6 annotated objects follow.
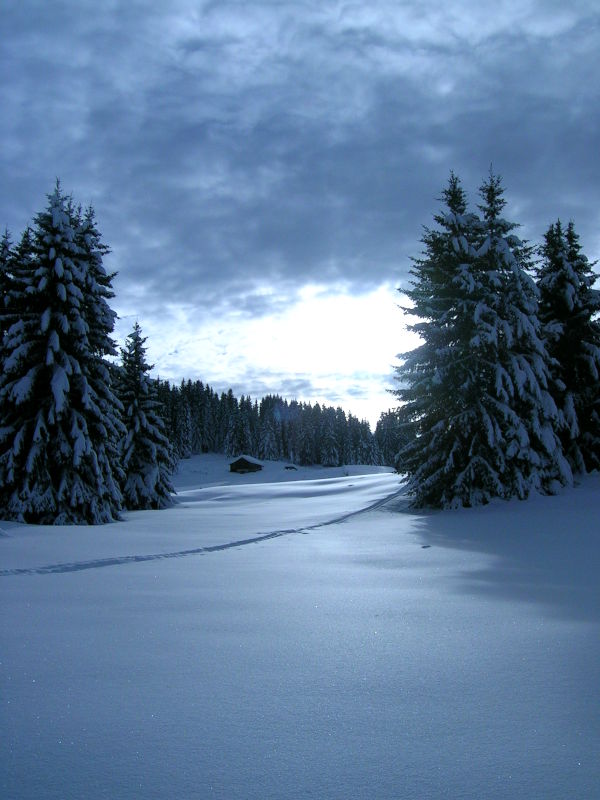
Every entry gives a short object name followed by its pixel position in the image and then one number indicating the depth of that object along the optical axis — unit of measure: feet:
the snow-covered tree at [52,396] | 56.49
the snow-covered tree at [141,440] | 85.30
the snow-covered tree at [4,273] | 62.12
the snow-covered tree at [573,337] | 67.36
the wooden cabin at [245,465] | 256.11
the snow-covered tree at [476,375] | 58.43
